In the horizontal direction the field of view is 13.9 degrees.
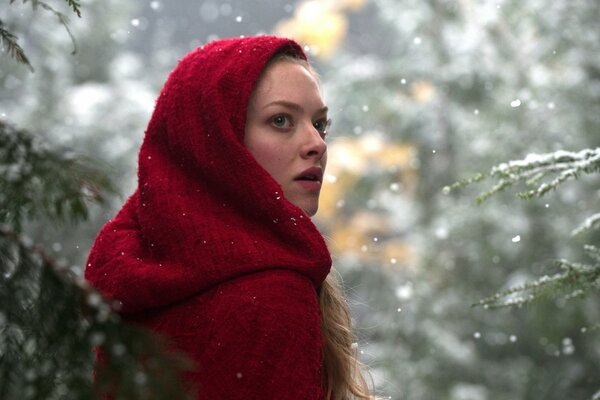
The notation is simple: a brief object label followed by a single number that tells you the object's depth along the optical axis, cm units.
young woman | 274
